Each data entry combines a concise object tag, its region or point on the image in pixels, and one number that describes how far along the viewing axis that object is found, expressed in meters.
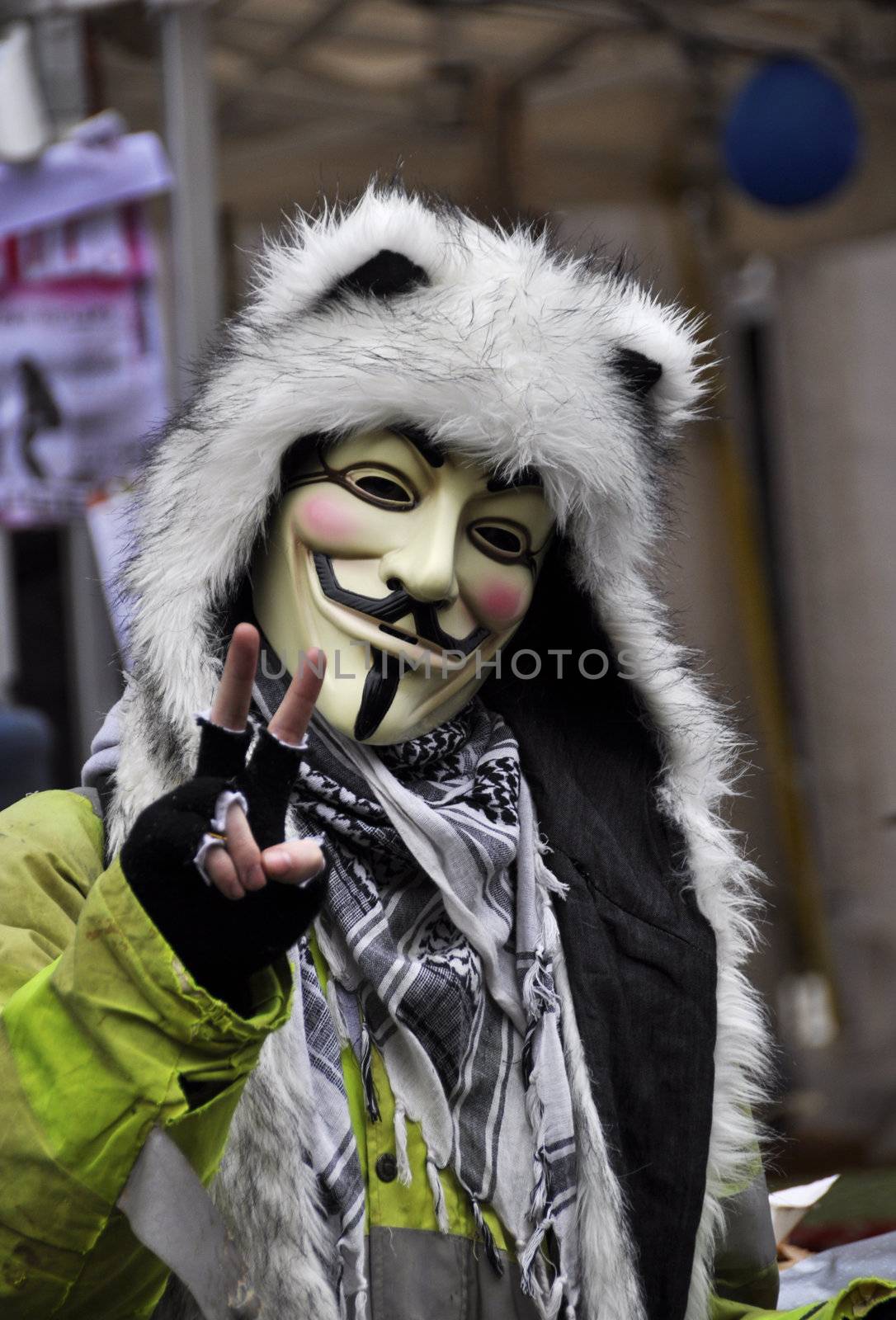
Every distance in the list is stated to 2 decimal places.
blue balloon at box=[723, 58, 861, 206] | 7.97
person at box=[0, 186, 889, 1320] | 2.83
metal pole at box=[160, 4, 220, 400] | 5.92
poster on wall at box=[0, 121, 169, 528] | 6.10
